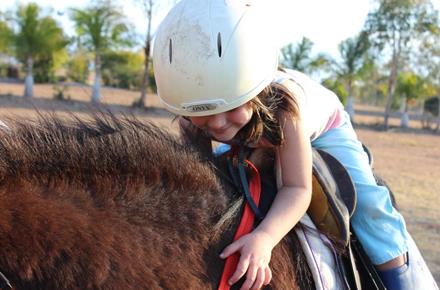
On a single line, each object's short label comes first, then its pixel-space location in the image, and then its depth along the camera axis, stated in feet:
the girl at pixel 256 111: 5.18
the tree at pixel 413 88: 128.98
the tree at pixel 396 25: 105.81
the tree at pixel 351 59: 114.83
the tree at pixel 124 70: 152.87
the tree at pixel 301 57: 127.95
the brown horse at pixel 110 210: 4.14
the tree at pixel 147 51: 97.96
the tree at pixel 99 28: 103.81
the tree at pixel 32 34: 101.86
